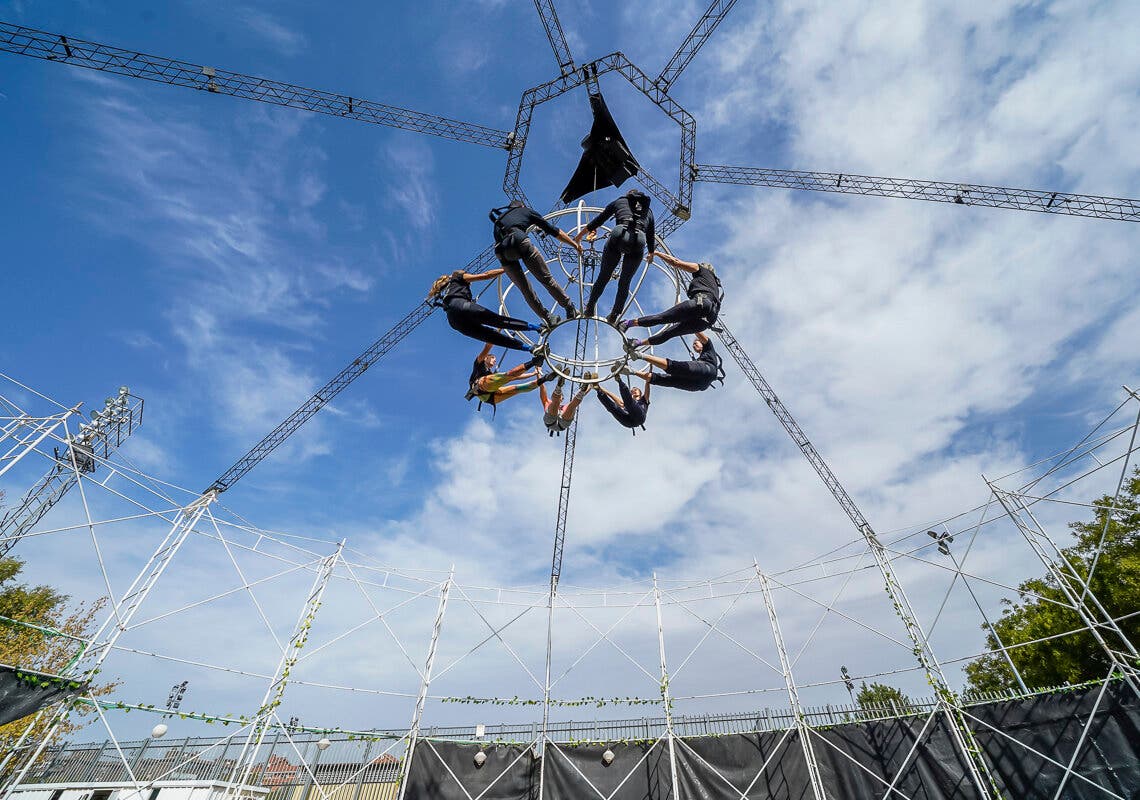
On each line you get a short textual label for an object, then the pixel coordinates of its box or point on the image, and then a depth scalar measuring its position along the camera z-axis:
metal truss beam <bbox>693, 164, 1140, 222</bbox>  14.82
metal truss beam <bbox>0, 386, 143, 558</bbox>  17.92
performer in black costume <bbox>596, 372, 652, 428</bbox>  8.40
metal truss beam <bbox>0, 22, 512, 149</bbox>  13.70
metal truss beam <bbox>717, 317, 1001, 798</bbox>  10.55
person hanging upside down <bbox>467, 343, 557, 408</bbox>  8.16
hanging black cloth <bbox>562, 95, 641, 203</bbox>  10.45
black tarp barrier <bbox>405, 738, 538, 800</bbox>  12.05
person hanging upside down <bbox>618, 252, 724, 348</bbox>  7.25
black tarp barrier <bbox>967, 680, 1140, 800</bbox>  9.24
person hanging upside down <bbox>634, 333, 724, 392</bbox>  7.86
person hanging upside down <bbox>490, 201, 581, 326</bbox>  6.67
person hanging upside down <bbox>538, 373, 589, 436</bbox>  8.70
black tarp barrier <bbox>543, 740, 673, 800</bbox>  12.19
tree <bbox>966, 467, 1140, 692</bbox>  18.25
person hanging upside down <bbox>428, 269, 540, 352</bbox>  7.34
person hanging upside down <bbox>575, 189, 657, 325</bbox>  6.55
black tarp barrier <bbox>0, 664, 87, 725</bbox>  8.05
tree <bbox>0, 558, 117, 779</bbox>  19.86
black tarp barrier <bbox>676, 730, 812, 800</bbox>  11.92
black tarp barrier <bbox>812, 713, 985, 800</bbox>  10.94
